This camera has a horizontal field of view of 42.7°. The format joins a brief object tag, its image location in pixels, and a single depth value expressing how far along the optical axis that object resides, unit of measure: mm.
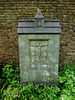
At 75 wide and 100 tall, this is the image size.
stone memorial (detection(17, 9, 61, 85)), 2264
